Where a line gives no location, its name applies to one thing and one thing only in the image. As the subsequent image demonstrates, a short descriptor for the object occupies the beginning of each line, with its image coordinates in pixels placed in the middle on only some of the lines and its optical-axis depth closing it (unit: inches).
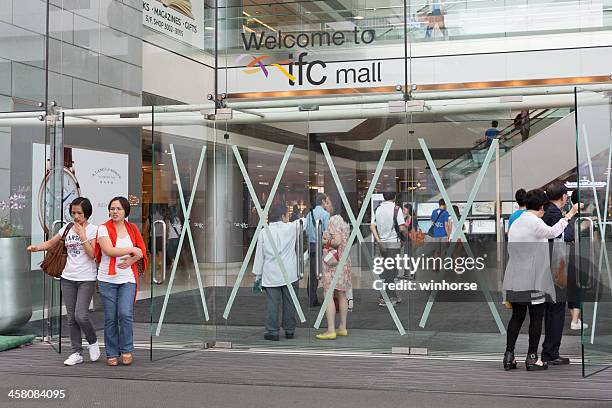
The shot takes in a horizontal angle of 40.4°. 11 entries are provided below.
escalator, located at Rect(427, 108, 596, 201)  330.3
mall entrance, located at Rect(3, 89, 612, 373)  327.9
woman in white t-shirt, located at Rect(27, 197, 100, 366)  307.0
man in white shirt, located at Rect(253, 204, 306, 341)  348.8
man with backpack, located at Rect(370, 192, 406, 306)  332.2
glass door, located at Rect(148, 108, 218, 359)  356.2
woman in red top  303.6
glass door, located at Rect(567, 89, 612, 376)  294.8
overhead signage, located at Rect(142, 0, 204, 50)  406.0
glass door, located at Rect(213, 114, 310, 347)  347.9
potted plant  372.5
